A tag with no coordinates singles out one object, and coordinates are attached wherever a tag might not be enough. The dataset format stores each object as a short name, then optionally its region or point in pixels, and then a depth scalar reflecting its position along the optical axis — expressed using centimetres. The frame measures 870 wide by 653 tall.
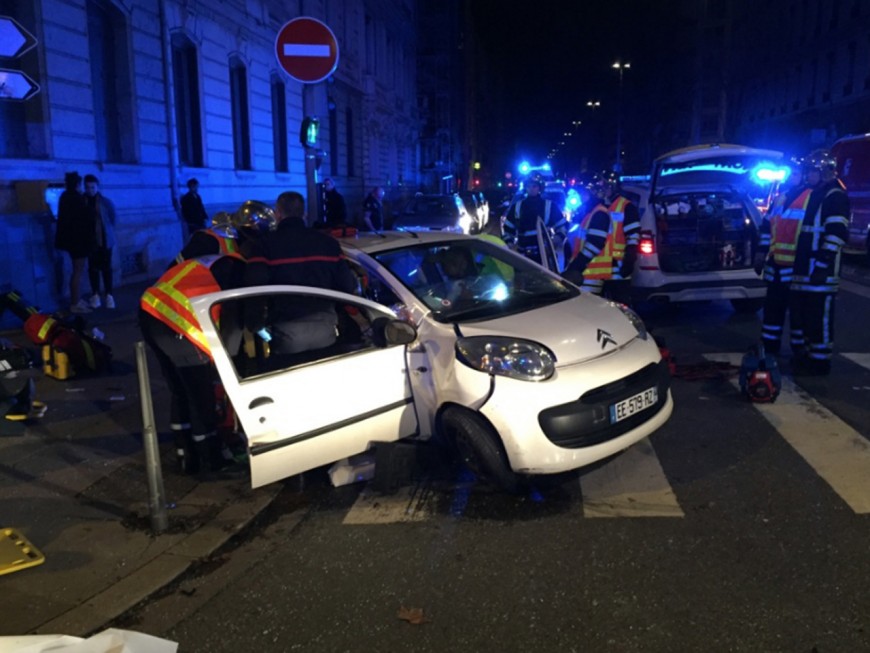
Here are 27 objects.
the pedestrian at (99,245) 1046
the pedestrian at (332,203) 1680
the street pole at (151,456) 408
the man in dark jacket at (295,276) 483
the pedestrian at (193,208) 1352
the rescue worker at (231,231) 543
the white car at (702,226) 904
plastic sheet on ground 247
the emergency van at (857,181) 1586
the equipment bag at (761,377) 612
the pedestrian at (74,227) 1012
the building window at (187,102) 1542
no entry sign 778
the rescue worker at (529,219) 1031
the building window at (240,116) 1853
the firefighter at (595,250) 830
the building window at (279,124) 2148
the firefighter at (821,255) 681
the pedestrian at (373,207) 1761
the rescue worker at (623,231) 832
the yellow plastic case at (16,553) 391
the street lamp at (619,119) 3892
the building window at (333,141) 2758
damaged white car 430
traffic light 842
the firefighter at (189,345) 465
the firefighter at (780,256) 711
